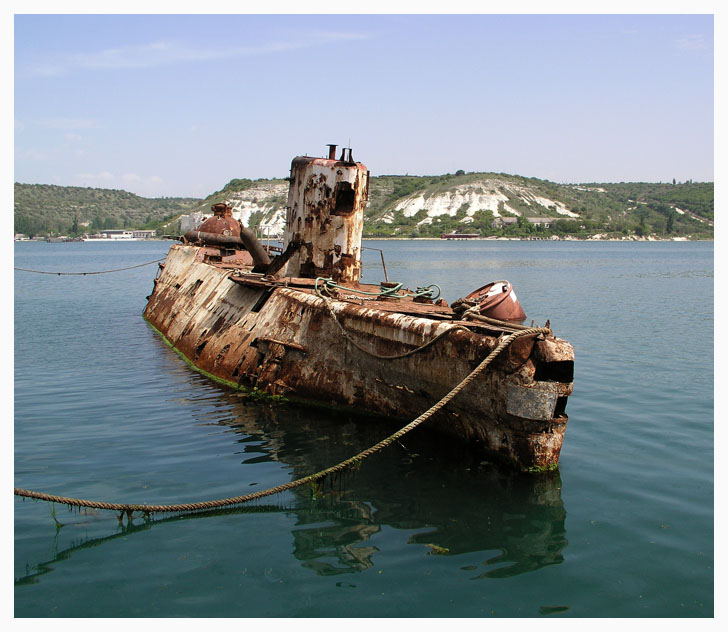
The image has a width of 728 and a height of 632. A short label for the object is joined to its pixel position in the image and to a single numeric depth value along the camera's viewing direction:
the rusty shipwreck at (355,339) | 8.15
